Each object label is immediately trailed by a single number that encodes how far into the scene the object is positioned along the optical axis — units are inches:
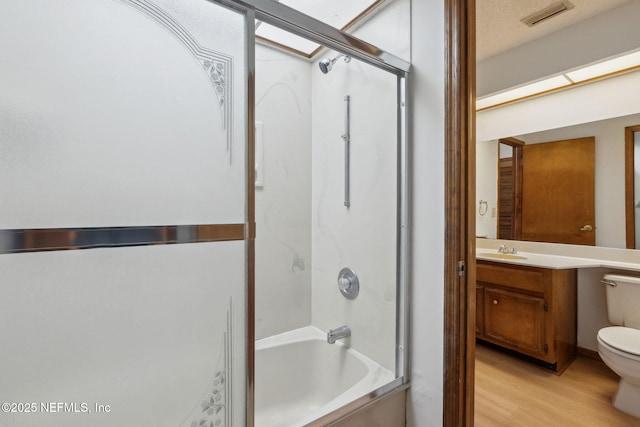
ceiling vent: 73.5
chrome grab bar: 68.3
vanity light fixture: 80.9
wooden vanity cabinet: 83.4
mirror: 86.5
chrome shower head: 70.3
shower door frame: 38.7
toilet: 66.0
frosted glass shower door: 26.8
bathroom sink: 99.6
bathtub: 64.1
